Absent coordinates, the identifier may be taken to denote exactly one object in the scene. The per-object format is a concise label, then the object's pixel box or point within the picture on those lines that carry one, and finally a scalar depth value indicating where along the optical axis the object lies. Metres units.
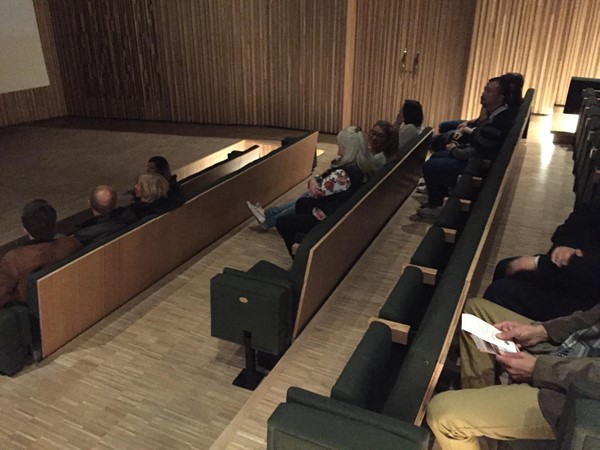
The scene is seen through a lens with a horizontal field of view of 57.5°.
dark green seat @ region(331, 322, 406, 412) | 1.80
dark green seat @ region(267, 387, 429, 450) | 1.52
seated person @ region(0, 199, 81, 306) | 2.95
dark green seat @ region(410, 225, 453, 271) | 2.78
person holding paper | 1.65
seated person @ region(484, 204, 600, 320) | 2.31
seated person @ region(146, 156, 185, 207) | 3.82
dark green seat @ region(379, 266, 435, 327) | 2.33
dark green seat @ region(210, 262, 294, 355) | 2.67
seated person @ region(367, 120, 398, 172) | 4.21
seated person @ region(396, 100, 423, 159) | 5.14
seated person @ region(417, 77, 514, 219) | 4.41
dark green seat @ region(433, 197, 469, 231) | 3.23
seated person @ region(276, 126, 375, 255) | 3.79
